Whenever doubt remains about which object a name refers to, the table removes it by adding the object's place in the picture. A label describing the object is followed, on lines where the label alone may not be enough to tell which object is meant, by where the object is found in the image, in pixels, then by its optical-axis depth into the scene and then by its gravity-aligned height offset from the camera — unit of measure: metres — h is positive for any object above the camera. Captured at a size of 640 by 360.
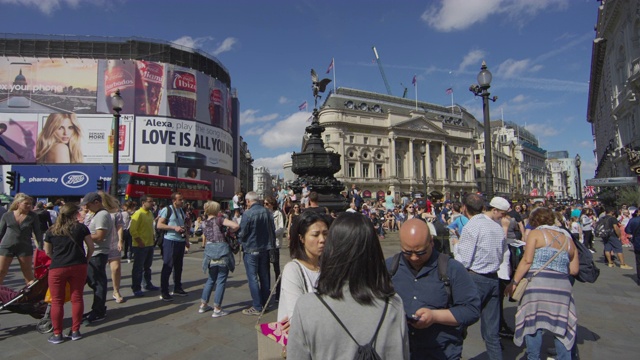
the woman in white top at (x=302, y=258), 2.32 -0.46
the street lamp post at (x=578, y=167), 25.63 +2.16
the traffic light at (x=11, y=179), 17.11 +1.06
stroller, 4.89 -1.37
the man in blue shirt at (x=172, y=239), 6.21 -0.71
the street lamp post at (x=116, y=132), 10.41 +2.05
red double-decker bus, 21.83 +0.90
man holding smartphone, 2.19 -0.61
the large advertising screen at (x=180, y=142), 39.00 +6.68
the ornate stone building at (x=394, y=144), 65.69 +10.83
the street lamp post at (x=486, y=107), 8.88 +2.34
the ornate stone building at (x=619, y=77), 25.94 +10.63
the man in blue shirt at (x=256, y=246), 5.39 -0.73
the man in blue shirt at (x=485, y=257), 3.79 -0.67
